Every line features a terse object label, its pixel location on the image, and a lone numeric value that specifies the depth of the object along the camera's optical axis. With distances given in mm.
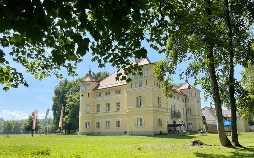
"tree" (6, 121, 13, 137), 35459
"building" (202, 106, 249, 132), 43531
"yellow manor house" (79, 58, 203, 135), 28014
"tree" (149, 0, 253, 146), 9546
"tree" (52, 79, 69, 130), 51707
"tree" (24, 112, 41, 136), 43672
